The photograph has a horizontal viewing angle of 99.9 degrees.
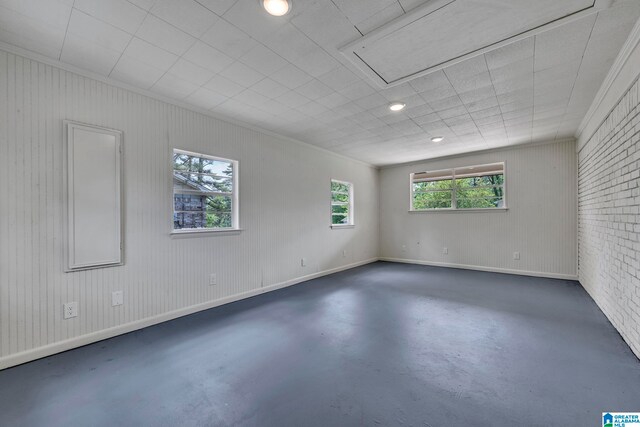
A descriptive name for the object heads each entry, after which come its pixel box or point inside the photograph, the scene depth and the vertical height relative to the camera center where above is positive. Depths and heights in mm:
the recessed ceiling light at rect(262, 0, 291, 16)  1759 +1392
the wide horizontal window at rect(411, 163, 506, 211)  5832 +568
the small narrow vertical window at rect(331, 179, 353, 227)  6062 +260
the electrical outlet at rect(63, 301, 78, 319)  2494 -857
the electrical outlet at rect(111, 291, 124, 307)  2771 -837
